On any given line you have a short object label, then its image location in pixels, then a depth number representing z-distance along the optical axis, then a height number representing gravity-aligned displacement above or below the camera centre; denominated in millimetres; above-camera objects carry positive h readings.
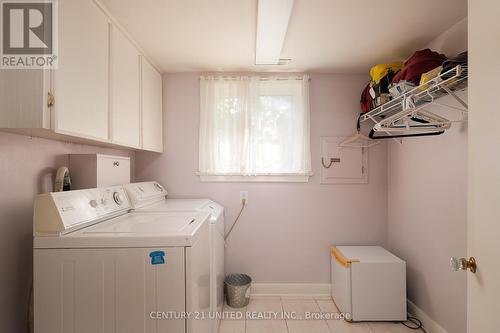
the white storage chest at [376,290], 1980 -1030
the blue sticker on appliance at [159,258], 1086 -420
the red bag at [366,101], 2196 +612
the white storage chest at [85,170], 1553 -33
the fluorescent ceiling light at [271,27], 1396 +929
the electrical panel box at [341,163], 2471 +24
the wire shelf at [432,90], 1190 +440
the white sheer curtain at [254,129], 2414 +370
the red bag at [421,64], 1556 +665
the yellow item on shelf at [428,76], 1318 +511
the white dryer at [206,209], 1749 -340
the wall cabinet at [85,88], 1007 +388
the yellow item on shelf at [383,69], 1894 +771
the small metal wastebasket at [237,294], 2223 -1198
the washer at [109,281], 1074 -520
